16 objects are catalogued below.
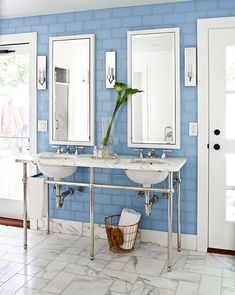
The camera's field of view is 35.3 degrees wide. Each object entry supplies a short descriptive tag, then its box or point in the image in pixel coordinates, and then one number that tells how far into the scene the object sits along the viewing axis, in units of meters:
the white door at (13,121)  4.23
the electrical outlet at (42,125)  4.02
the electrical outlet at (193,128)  3.48
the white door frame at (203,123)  3.39
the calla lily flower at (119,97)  3.55
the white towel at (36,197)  3.56
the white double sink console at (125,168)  3.06
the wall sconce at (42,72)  3.97
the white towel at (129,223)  3.42
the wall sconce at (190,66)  3.43
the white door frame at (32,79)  4.03
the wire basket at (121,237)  3.42
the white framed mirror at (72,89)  3.80
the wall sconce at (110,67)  3.69
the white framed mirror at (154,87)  3.52
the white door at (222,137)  3.39
